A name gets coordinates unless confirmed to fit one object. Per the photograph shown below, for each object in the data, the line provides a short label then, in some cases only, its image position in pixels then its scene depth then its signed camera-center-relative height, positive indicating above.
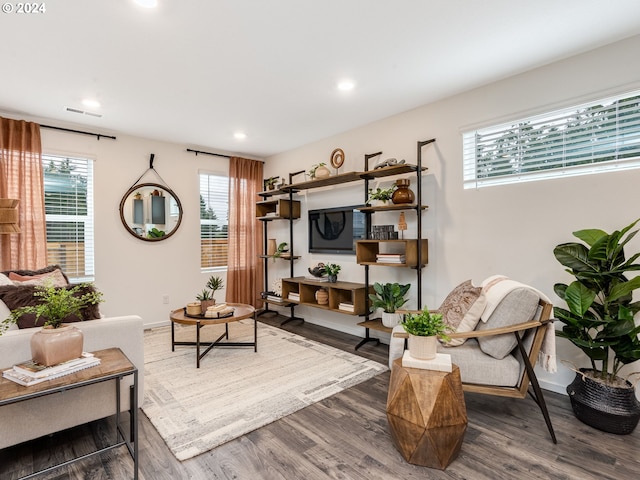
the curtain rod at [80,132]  3.85 +1.34
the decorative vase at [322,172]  4.22 +0.88
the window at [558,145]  2.38 +0.77
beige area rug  2.18 -1.19
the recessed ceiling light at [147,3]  1.91 +1.38
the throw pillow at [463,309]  2.28 -0.49
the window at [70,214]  3.91 +0.36
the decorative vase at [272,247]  5.19 -0.08
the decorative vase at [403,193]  3.42 +0.49
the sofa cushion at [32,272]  3.15 -0.27
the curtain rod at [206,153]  4.95 +1.36
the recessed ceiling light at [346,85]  2.95 +1.40
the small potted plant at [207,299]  3.43 -0.61
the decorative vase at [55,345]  1.63 -0.50
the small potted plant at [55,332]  1.63 -0.45
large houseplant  2.06 -0.53
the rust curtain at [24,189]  3.52 +0.59
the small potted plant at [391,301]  3.36 -0.62
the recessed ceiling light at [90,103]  3.31 +1.41
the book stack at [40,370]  1.53 -0.60
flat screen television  4.17 +0.16
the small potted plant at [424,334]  1.91 -0.54
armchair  2.08 -0.68
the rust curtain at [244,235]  5.27 +0.12
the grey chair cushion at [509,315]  2.13 -0.48
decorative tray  3.24 -0.72
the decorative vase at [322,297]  4.19 -0.69
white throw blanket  2.13 -0.49
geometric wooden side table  1.75 -0.93
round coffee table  3.14 -0.74
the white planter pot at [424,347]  1.91 -0.61
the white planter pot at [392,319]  3.35 -0.78
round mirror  4.41 +0.43
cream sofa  1.75 -0.87
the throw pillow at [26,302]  1.98 -0.35
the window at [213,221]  5.11 +0.34
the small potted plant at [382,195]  3.54 +0.49
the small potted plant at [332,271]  4.22 -0.37
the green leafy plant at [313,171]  4.30 +0.91
